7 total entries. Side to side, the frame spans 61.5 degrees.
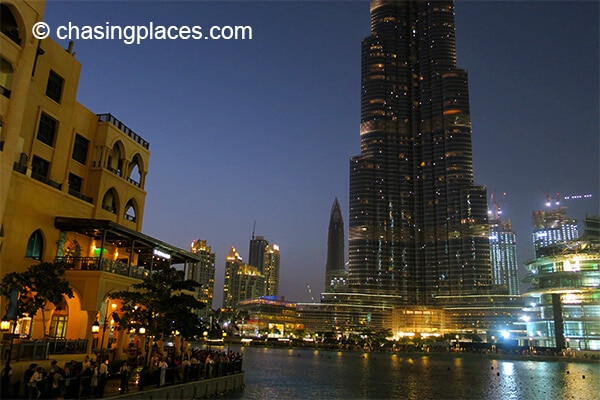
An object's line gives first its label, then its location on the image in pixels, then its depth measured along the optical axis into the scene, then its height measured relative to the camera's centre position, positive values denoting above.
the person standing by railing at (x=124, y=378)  24.88 -2.81
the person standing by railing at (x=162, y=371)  27.91 -2.70
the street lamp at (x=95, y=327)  31.89 -0.52
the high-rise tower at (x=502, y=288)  193.68 +17.31
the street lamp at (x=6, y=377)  21.69 -2.59
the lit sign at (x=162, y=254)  44.72 +5.88
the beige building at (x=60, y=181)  29.52 +9.49
